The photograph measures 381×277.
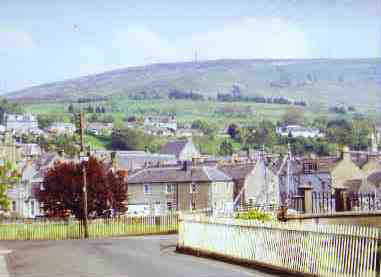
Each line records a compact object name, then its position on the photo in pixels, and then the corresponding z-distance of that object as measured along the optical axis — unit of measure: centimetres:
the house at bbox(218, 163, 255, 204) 8844
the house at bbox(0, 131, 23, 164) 12062
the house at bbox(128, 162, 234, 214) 8781
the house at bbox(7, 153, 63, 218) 10512
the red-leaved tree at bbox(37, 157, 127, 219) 6406
